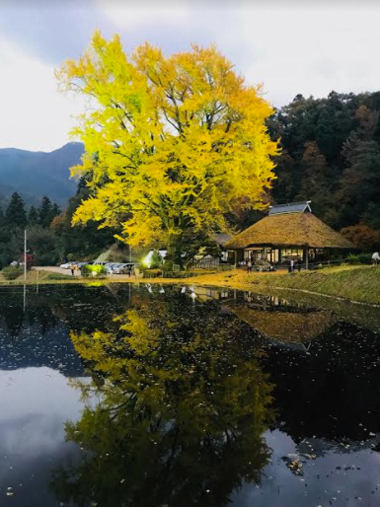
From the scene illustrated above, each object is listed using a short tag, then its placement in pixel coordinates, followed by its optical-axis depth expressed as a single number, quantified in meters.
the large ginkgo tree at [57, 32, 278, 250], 24.19
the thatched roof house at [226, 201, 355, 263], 33.75
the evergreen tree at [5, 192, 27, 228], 83.88
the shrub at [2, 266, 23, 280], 43.85
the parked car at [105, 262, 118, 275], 43.22
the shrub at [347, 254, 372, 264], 29.73
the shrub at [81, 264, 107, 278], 32.25
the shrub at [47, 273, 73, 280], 32.08
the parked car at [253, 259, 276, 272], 33.31
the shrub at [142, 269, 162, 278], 30.20
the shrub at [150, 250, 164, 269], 37.94
